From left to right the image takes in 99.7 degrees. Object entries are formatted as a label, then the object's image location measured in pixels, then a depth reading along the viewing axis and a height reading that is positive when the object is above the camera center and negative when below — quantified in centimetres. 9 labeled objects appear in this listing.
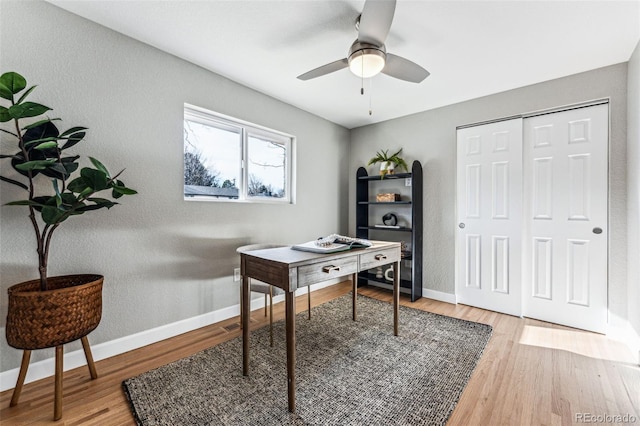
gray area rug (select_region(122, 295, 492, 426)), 144 -109
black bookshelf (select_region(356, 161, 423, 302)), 334 -13
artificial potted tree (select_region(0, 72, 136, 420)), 135 -22
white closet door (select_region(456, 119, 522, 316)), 284 -7
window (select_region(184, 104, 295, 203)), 257 +54
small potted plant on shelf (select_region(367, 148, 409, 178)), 356 +63
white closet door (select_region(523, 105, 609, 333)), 245 -7
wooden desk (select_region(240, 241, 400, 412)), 146 -37
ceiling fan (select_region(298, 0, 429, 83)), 147 +103
